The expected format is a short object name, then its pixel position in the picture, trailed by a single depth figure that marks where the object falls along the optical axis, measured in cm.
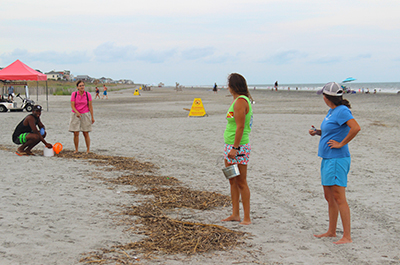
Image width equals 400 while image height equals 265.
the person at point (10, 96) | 2441
